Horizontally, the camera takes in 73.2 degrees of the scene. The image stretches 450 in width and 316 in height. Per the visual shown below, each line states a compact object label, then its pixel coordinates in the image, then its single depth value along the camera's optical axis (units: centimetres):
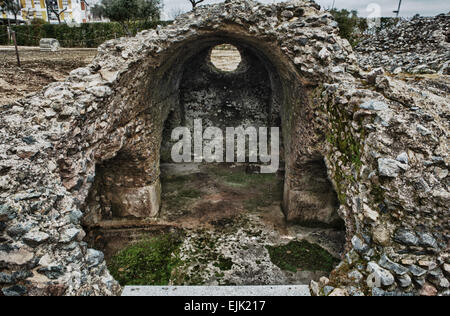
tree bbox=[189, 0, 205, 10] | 2288
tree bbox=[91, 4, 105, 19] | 1981
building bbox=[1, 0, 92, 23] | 3512
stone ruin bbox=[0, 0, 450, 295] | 266
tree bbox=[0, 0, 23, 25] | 2888
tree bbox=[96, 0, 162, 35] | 1892
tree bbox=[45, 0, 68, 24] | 3541
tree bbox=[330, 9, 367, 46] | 1149
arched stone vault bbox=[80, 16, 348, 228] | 499
